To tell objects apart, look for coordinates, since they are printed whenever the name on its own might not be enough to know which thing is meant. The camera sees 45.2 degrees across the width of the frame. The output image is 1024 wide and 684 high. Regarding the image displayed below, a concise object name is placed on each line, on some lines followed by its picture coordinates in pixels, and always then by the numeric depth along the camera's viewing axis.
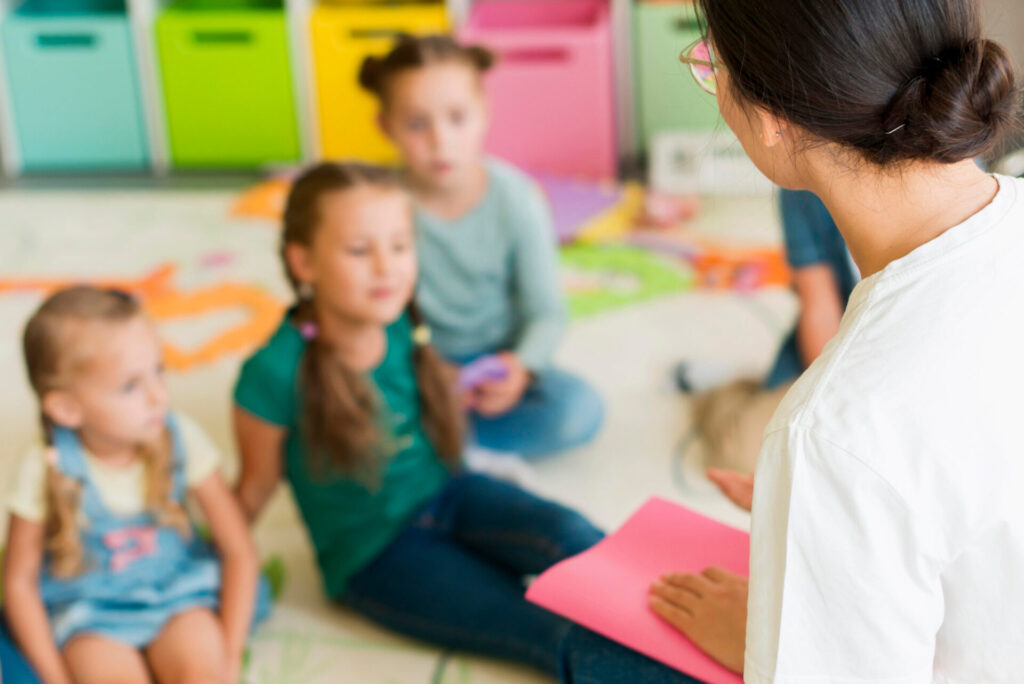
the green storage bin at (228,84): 2.89
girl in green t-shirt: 1.37
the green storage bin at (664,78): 2.80
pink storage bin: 2.71
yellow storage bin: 2.82
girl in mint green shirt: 1.69
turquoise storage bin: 2.94
